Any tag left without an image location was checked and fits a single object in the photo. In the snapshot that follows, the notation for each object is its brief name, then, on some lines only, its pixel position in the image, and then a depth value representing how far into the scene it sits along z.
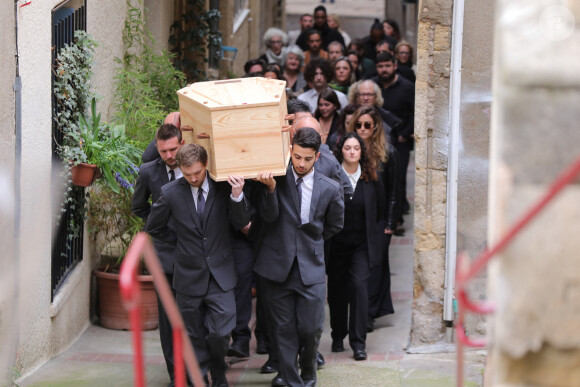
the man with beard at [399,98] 21.78
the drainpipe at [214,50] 25.31
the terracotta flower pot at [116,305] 16.28
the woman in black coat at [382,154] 15.80
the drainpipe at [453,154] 14.35
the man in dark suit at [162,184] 13.07
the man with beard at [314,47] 28.22
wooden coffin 11.31
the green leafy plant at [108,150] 14.92
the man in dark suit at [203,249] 12.45
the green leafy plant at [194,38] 23.94
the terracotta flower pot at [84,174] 14.61
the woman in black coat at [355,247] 14.90
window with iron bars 14.52
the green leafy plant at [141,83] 16.94
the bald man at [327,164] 13.60
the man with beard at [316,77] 20.52
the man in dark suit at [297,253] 12.77
